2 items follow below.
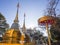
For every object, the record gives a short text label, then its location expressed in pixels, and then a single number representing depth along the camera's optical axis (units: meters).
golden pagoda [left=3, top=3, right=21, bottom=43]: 19.21
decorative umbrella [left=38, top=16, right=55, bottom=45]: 10.66
